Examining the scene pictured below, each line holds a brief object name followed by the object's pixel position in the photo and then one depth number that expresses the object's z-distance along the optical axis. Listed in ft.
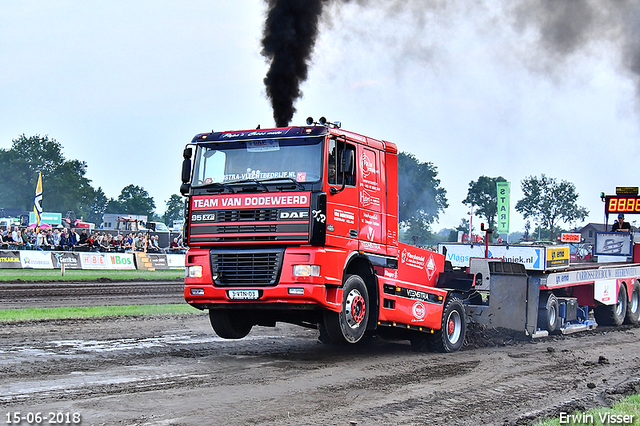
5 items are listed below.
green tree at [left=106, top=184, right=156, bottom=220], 439.22
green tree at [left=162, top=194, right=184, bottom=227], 400.20
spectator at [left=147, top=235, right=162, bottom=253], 131.64
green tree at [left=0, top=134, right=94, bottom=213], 386.93
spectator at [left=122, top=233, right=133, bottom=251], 124.94
